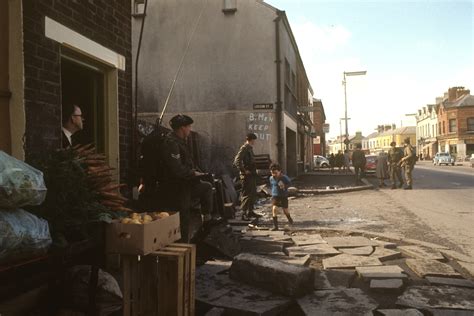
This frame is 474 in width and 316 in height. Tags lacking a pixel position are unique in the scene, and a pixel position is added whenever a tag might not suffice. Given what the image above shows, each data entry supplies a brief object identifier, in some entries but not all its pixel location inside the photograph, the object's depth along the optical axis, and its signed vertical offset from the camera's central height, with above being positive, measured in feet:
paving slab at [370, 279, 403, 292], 14.01 -4.46
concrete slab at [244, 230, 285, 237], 23.58 -4.37
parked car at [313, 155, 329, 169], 125.59 -1.05
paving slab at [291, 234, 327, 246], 21.62 -4.46
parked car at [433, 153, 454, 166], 145.73 -0.90
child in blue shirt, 27.43 -1.95
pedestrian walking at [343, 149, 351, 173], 90.48 -0.63
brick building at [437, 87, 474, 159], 185.46 +15.80
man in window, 13.92 +1.39
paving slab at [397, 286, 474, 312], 12.68 -4.65
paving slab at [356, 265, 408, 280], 15.16 -4.44
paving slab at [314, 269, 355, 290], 14.93 -4.68
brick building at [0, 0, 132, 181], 11.82 +3.30
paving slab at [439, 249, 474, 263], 18.42 -4.66
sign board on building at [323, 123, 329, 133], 155.55 +12.09
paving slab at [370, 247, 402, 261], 18.74 -4.55
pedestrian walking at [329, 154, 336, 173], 90.96 -0.69
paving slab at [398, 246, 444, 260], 18.63 -4.58
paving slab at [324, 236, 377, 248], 21.12 -4.51
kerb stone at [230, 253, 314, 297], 13.46 -3.99
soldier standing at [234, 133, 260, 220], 30.48 -1.14
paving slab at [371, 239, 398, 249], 21.05 -4.57
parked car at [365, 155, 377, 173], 88.58 -1.15
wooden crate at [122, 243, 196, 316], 9.11 -2.78
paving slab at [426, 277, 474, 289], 14.60 -4.59
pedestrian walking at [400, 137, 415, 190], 50.93 -0.24
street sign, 53.62 +7.09
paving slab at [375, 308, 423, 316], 11.69 -4.51
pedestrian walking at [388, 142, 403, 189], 53.42 -0.41
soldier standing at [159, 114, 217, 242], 15.05 -0.40
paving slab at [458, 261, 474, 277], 16.61 -4.70
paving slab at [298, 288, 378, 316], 12.38 -4.64
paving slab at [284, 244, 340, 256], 19.60 -4.54
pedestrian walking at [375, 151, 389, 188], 58.08 -1.50
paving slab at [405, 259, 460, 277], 15.85 -4.53
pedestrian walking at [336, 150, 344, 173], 90.59 -0.38
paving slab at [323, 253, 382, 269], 17.34 -4.55
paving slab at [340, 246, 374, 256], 19.34 -4.54
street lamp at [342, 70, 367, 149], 92.43 +19.54
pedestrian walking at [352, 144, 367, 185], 59.62 -0.29
